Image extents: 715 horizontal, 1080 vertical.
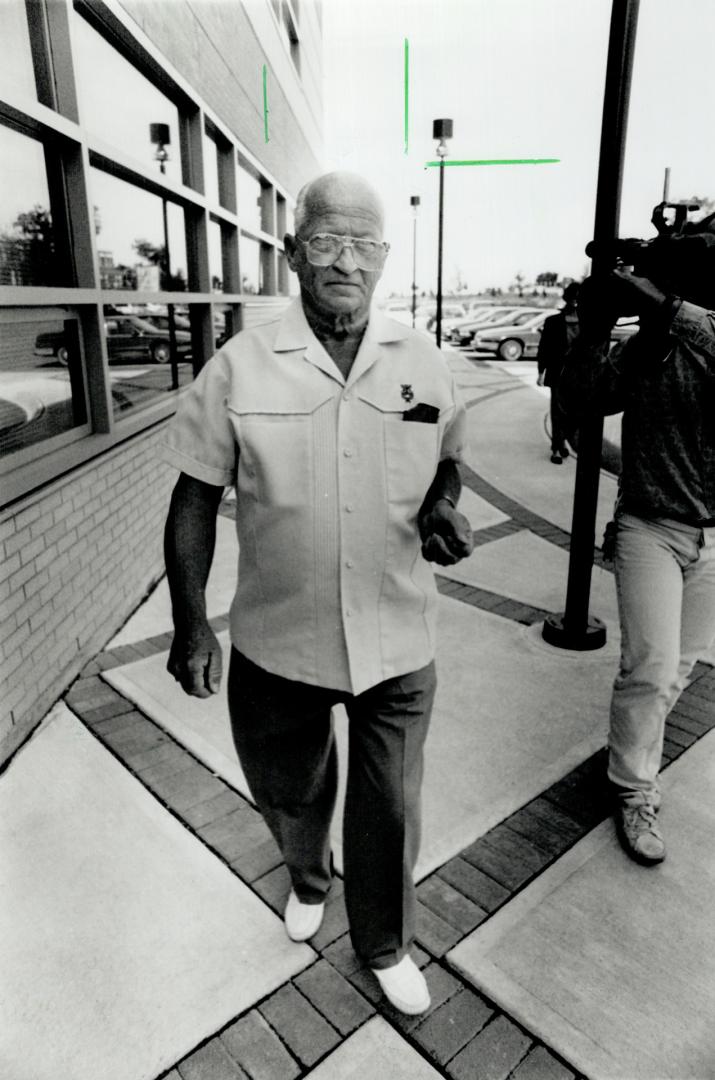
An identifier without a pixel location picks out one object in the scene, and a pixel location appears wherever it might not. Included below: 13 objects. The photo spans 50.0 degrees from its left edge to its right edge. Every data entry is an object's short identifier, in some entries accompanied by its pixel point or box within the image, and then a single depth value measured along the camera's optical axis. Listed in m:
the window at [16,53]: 3.04
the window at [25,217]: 3.12
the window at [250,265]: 9.09
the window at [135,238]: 4.43
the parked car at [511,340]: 24.12
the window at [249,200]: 8.54
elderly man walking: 1.74
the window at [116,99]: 3.94
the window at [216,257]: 7.14
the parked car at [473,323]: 26.55
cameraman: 2.43
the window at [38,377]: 3.13
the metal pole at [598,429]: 3.16
